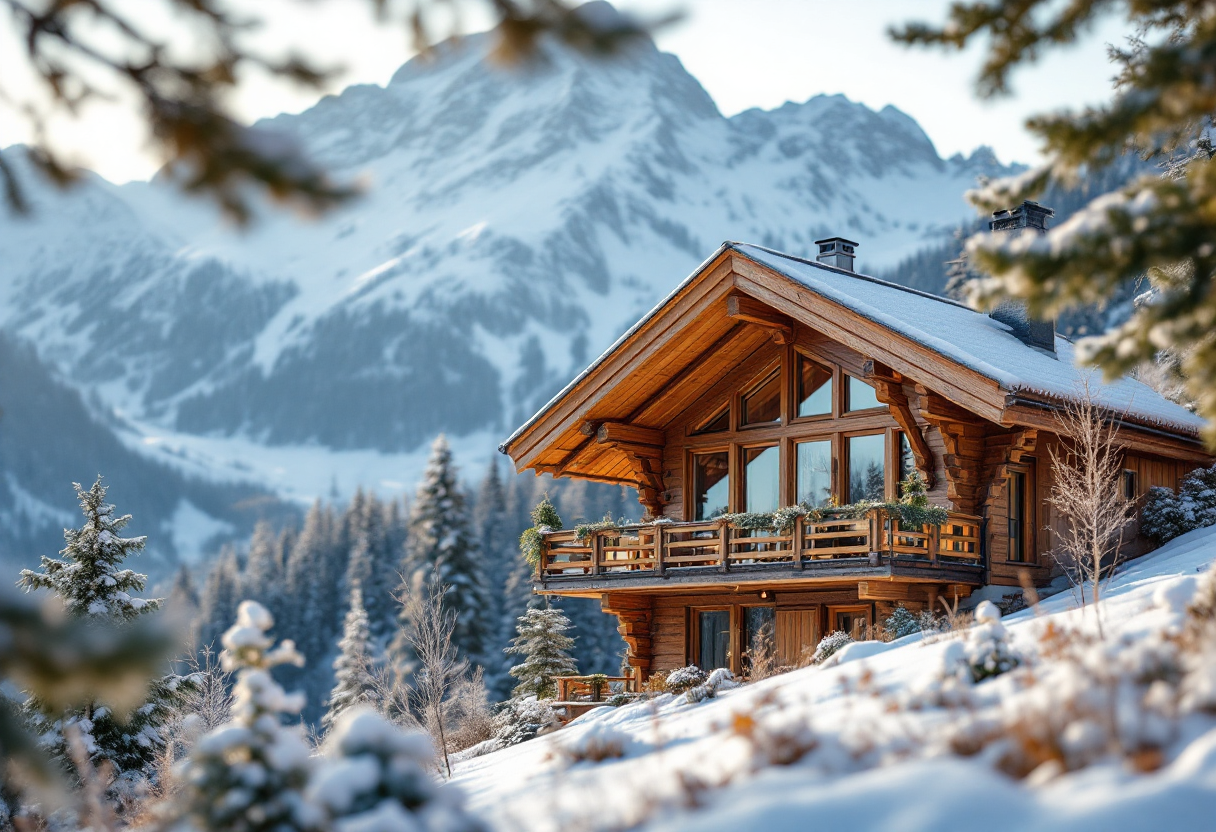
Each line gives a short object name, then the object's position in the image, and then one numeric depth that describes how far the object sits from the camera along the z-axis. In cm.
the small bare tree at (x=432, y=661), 2242
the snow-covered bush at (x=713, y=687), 1441
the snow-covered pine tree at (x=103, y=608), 2050
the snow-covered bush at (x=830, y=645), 1738
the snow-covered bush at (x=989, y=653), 974
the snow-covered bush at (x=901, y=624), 1759
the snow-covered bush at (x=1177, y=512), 2102
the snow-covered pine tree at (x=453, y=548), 5172
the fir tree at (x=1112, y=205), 697
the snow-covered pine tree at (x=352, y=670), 4288
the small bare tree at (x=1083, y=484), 1577
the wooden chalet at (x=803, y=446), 1830
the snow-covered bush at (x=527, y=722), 1884
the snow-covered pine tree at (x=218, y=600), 7957
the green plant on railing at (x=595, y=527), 2162
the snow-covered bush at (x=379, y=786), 632
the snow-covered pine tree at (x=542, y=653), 3198
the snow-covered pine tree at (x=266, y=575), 8127
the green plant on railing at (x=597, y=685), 2116
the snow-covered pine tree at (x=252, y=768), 661
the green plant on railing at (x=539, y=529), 2242
